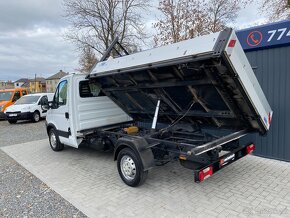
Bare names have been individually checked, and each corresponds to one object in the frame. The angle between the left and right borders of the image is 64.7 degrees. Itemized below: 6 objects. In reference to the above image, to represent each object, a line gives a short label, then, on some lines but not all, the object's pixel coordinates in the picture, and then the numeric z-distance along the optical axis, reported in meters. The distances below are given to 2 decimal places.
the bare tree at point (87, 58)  21.53
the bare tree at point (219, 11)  18.30
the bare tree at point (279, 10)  13.38
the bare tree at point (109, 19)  19.95
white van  13.69
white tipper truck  3.26
